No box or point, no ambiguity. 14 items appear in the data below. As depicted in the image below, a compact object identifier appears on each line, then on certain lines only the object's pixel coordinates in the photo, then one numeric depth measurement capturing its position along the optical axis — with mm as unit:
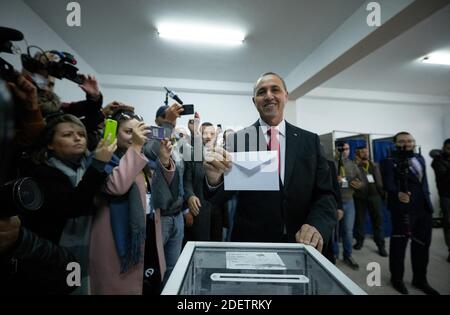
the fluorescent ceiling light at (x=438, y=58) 2584
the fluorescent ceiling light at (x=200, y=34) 1927
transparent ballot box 367
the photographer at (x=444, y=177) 2152
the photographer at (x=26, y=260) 579
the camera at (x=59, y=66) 900
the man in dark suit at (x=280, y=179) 825
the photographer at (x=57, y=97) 903
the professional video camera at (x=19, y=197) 493
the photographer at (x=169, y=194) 1151
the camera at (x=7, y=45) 682
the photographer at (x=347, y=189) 2283
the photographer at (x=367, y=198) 2738
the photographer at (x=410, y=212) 1688
